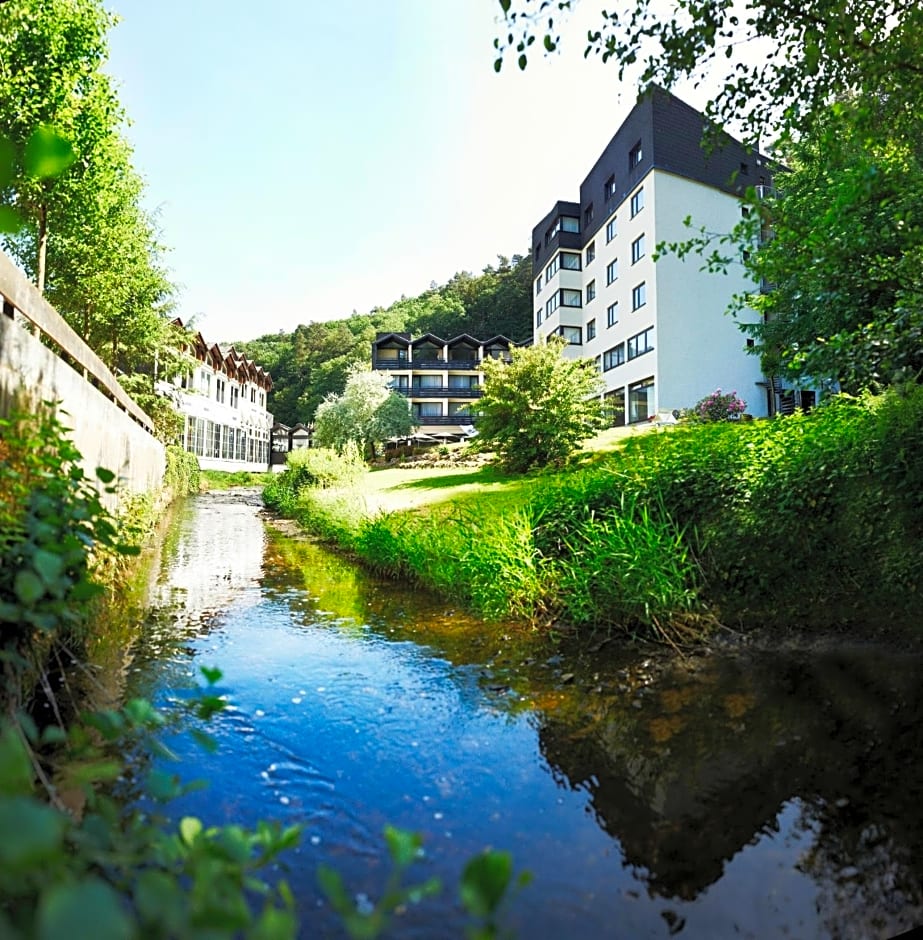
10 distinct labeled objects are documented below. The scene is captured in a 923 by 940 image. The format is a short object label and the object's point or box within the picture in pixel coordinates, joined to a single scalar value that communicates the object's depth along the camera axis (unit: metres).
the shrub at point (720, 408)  21.50
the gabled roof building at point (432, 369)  51.22
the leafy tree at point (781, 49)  4.29
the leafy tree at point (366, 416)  34.78
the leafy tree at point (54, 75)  11.95
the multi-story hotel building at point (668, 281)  27.02
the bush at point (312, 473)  17.14
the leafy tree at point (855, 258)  4.30
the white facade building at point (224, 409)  32.25
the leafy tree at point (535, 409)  16.91
